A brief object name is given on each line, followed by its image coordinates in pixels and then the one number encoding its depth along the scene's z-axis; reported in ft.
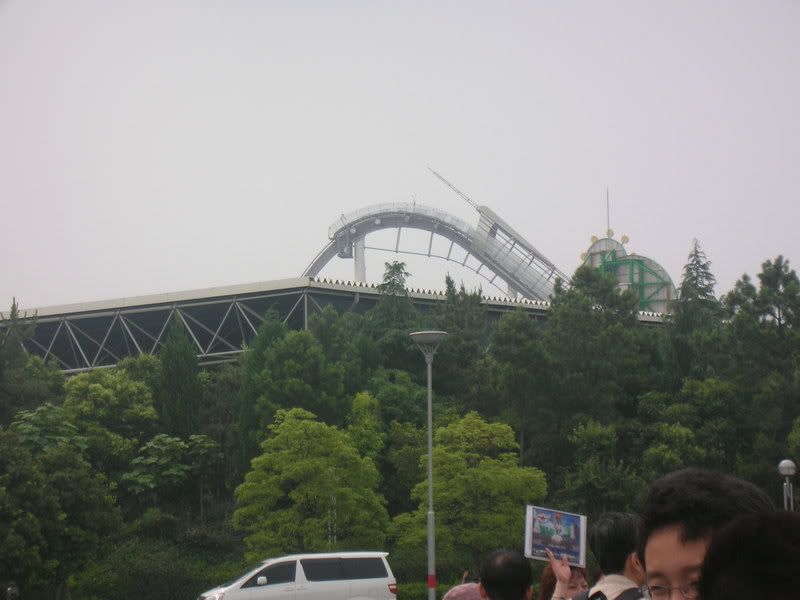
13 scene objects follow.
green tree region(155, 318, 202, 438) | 149.69
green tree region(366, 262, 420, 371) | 163.22
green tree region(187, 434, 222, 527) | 143.02
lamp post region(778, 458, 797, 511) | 75.97
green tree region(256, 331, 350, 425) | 135.85
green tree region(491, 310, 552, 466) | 137.39
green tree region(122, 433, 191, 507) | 136.67
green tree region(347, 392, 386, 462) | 134.10
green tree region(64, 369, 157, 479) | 139.33
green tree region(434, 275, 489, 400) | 155.84
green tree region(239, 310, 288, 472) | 138.10
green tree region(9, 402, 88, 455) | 124.98
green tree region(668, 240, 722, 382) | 148.97
